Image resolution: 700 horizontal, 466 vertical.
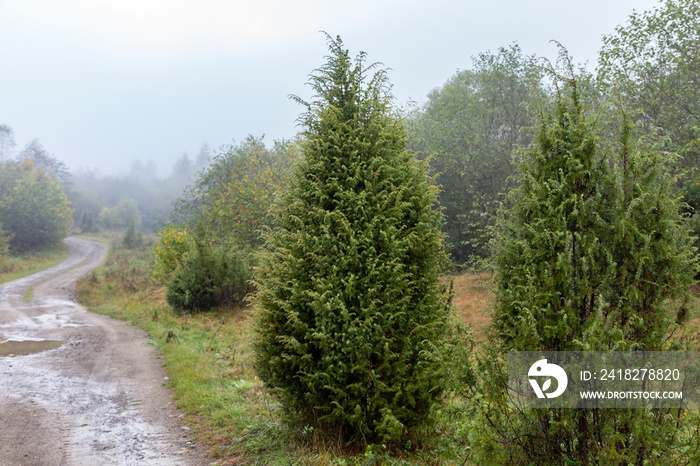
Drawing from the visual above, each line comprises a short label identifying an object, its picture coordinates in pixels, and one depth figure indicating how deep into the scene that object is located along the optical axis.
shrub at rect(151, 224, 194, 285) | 20.86
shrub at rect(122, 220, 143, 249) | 51.53
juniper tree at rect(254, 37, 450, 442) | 4.43
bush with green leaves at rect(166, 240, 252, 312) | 16.14
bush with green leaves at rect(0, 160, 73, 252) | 45.47
